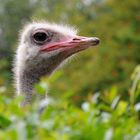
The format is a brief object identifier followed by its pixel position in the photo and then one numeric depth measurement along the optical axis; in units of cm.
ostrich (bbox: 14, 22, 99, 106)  622
